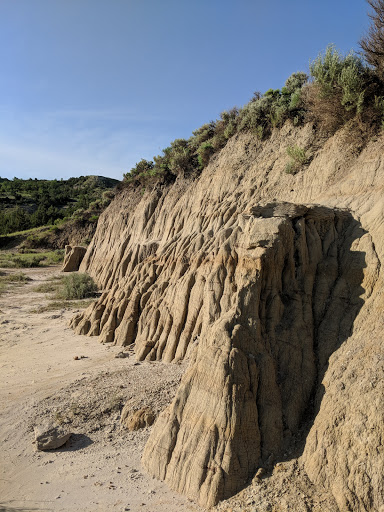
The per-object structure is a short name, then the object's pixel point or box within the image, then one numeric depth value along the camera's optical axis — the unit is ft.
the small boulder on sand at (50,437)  24.72
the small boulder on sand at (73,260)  108.99
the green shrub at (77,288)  74.90
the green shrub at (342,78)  41.16
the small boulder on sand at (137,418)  26.02
